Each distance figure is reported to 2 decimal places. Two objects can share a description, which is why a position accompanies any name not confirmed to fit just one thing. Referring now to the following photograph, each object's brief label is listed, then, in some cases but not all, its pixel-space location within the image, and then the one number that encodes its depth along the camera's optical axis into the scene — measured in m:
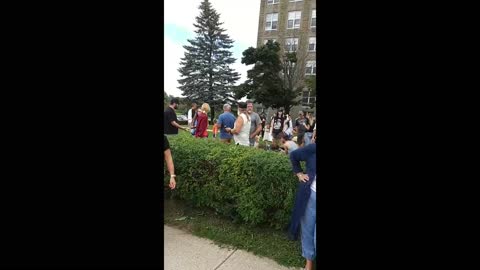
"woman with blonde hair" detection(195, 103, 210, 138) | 5.72
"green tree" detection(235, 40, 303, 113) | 20.06
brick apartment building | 20.34
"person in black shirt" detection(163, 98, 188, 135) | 4.65
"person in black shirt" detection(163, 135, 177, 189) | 2.28
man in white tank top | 4.93
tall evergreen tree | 21.06
